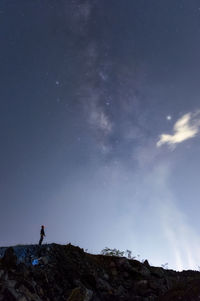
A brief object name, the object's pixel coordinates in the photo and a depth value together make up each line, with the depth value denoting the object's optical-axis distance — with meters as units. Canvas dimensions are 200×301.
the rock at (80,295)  15.23
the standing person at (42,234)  23.36
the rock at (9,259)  14.73
